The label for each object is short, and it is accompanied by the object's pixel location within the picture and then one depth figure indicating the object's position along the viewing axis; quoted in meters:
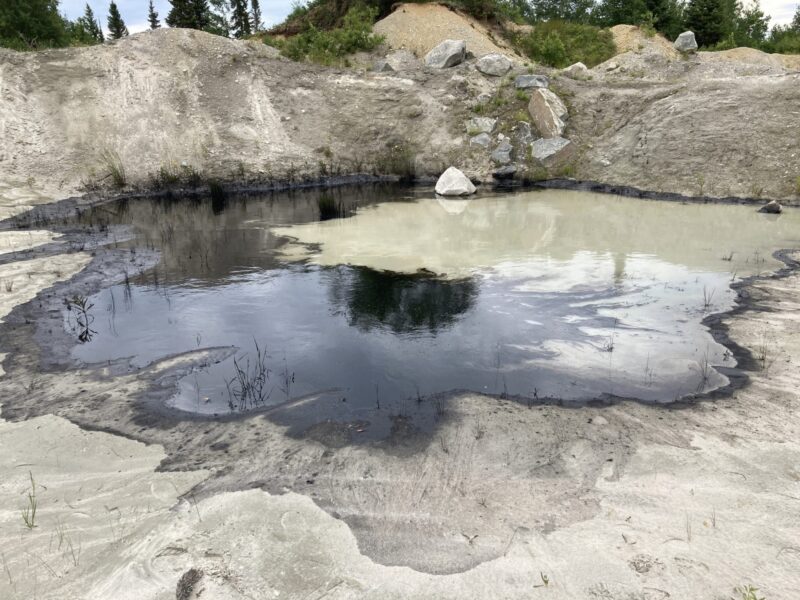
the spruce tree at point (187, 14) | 51.25
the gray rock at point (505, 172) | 22.08
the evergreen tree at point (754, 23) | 55.41
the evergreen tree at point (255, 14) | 65.99
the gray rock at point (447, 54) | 27.25
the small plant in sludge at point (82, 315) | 7.88
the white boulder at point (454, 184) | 19.83
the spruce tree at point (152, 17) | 82.79
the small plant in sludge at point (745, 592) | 3.13
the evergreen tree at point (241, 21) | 56.44
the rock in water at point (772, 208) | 15.68
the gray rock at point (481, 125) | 23.81
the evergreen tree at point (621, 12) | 44.66
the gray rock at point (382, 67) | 27.93
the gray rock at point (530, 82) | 24.25
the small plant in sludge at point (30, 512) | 3.96
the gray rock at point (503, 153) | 22.55
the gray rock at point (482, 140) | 23.39
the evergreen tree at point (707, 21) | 41.41
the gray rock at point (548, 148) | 22.03
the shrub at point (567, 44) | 34.00
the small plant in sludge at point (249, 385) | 5.93
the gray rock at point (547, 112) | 22.45
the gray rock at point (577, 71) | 25.95
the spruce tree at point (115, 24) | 76.94
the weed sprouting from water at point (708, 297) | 8.55
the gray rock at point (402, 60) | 29.89
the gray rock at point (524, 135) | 22.81
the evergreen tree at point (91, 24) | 62.01
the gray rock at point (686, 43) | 31.67
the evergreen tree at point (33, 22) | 38.12
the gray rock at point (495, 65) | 25.80
